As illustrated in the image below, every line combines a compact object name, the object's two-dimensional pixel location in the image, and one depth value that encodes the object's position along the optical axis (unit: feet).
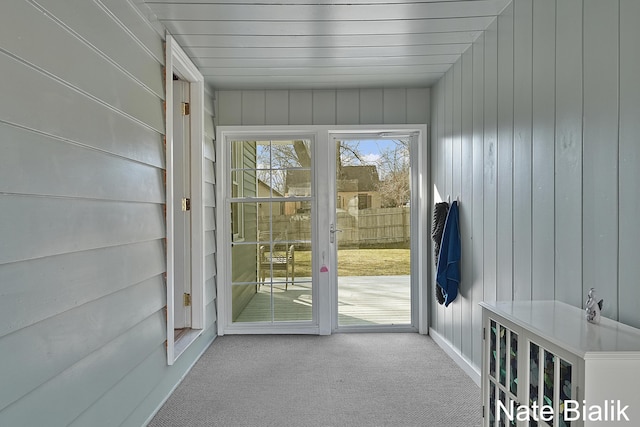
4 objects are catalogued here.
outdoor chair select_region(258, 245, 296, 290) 13.62
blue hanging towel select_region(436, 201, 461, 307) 10.50
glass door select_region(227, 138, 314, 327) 13.62
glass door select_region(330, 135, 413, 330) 13.92
